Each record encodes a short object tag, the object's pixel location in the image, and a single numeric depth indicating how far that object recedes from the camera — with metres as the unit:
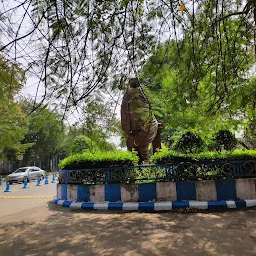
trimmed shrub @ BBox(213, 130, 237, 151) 14.42
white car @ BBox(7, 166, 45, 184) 20.68
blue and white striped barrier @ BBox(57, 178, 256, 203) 6.85
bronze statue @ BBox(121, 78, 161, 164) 10.01
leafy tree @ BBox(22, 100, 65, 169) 37.78
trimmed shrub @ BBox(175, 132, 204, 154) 13.02
